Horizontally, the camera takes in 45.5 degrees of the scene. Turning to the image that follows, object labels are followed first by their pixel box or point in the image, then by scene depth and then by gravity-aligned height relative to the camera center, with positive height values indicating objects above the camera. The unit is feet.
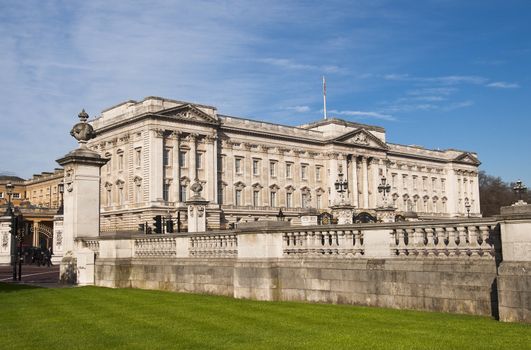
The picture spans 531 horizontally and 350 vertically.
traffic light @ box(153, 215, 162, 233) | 126.82 +3.79
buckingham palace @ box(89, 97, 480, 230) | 244.83 +35.69
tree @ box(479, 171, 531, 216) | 466.29 +33.09
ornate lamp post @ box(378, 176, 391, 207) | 178.50 +14.82
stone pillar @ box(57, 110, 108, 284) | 73.61 +5.02
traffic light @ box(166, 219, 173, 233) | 128.71 +3.40
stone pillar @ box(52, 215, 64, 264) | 128.57 +2.85
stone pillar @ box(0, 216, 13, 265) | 149.18 +1.46
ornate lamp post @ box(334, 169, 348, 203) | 168.55 +14.70
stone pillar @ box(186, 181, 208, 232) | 124.85 +5.76
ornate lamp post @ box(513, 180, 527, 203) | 164.04 +12.84
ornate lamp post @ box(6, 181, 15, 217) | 138.43 +9.84
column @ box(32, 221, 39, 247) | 288.71 +3.96
